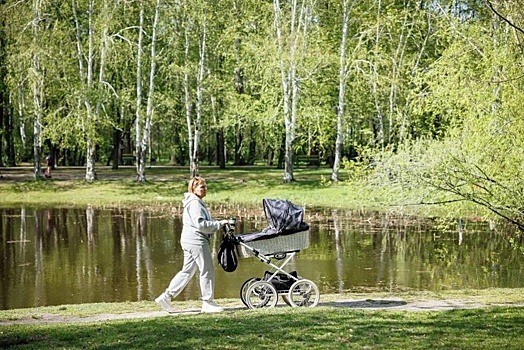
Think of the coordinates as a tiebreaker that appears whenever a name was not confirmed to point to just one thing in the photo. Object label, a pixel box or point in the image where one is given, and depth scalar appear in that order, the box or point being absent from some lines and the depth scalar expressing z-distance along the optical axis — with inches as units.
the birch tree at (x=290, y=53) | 1481.3
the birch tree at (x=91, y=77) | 1503.4
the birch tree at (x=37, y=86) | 1487.5
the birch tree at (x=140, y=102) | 1556.3
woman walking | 446.9
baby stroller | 463.5
